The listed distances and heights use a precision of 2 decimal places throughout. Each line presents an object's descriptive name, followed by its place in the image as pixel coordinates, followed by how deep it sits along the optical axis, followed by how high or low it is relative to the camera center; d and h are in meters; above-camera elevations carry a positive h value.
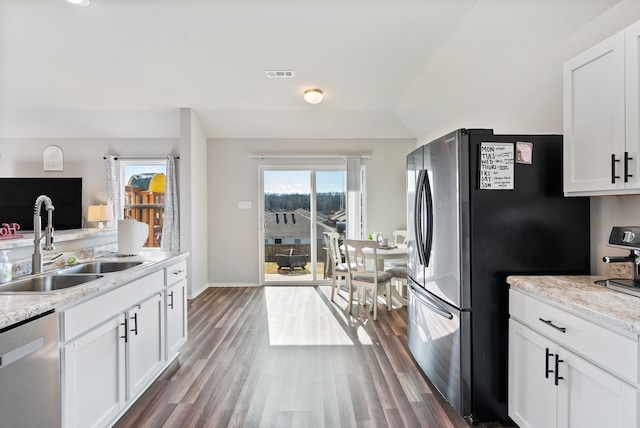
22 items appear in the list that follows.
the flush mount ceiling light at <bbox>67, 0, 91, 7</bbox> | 2.33 +1.56
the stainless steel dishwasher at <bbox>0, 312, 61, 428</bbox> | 1.12 -0.61
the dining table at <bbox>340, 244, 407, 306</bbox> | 3.94 -0.52
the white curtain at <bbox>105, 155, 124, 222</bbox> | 5.18 +0.47
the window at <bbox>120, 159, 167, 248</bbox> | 5.31 +0.38
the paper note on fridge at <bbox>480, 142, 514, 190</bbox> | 1.85 +0.28
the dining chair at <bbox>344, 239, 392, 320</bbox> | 3.72 -0.77
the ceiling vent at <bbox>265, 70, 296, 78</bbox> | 3.49 +1.54
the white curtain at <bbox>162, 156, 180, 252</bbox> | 4.96 -0.02
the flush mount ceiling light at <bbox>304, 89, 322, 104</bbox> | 3.93 +1.45
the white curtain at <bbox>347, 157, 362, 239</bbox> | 5.20 +0.28
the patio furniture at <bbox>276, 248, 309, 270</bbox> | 5.34 -0.78
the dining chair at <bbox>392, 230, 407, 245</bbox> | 4.98 -0.38
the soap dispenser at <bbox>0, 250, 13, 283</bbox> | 1.65 -0.29
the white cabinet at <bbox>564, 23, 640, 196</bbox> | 1.40 +0.45
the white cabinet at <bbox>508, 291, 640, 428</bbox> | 1.16 -0.74
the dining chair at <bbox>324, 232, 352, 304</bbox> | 4.27 -0.69
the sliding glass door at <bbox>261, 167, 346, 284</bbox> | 5.32 -0.01
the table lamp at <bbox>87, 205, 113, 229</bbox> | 4.93 +0.00
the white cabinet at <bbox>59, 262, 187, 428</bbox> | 1.46 -0.76
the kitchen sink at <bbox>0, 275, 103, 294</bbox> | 1.69 -0.39
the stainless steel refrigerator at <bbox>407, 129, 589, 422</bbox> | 1.86 -0.15
